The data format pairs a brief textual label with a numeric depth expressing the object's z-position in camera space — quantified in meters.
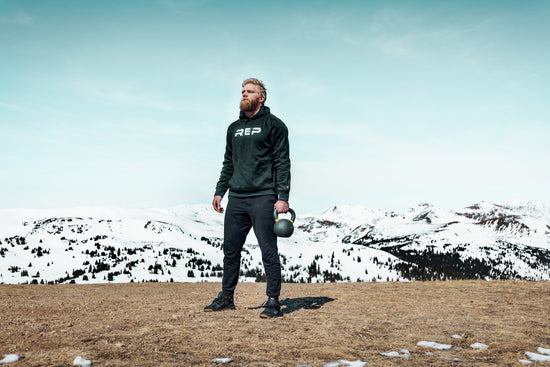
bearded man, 5.64
